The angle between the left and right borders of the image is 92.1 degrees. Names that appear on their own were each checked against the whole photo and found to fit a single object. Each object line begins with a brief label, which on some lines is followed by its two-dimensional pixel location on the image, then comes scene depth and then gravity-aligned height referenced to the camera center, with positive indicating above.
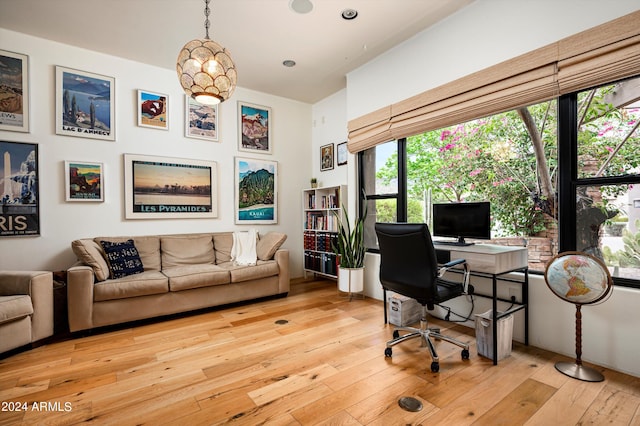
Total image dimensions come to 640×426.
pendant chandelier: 2.12 +1.01
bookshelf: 4.69 -0.21
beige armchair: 2.47 -0.78
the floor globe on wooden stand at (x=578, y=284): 2.05 -0.50
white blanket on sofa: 4.13 -0.48
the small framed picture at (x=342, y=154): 4.86 +0.93
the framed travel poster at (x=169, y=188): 3.98 +0.36
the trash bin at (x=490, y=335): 2.37 -0.97
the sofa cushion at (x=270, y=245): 4.18 -0.45
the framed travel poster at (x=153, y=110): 4.04 +1.38
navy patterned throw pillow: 3.33 -0.50
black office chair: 2.24 -0.45
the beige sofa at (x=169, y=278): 2.98 -0.71
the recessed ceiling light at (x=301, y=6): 2.85 +1.94
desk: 2.38 -0.41
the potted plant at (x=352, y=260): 3.96 -0.62
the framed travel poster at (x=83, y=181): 3.57 +0.40
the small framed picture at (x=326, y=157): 5.16 +0.94
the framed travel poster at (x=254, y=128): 4.85 +1.37
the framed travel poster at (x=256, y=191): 4.81 +0.35
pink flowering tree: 2.29 +0.51
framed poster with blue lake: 3.56 +1.31
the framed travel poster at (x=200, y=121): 4.38 +1.35
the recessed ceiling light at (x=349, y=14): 2.99 +1.95
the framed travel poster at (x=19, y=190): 3.25 +0.27
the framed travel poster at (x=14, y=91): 3.28 +1.33
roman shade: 2.09 +1.09
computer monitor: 2.80 -0.09
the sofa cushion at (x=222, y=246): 4.31 -0.47
